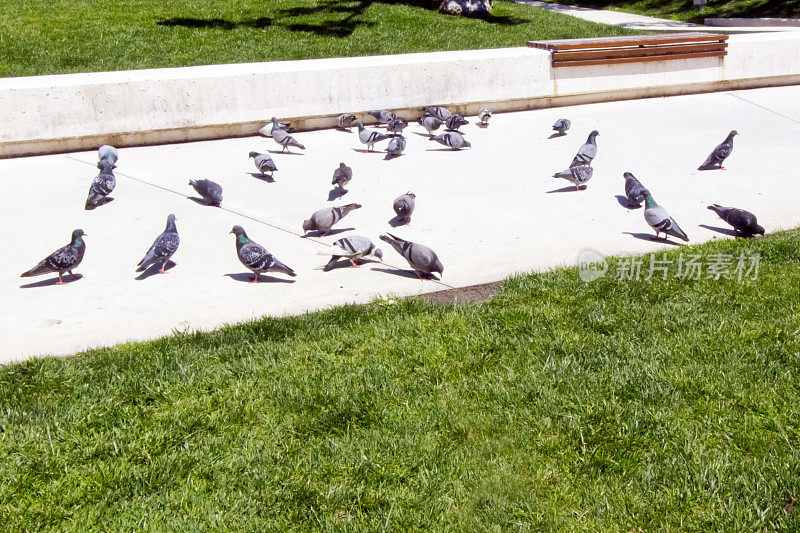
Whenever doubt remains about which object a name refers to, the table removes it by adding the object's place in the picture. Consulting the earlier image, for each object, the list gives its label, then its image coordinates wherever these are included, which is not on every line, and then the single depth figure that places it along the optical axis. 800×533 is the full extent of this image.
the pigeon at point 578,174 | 8.03
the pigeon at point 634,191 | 7.38
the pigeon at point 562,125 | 10.27
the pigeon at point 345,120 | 10.73
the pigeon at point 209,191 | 7.64
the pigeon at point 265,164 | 8.48
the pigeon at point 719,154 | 8.57
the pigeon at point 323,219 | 6.79
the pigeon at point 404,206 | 6.96
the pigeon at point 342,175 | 7.89
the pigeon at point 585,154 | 8.56
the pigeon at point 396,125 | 10.15
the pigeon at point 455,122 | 10.47
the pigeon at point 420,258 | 5.79
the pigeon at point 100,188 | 7.54
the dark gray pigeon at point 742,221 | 6.59
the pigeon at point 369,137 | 9.74
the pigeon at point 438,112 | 10.78
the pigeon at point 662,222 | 6.57
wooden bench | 12.20
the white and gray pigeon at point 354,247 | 6.06
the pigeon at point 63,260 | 5.84
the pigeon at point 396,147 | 9.47
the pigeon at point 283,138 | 9.59
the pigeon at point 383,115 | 10.66
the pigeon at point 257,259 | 5.80
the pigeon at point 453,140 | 9.77
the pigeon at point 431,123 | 10.44
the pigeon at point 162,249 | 5.96
